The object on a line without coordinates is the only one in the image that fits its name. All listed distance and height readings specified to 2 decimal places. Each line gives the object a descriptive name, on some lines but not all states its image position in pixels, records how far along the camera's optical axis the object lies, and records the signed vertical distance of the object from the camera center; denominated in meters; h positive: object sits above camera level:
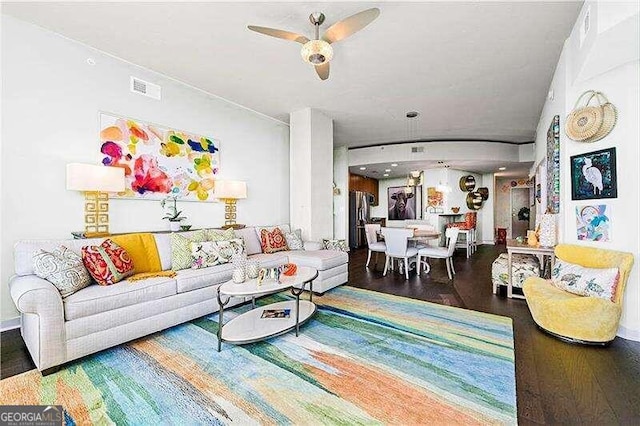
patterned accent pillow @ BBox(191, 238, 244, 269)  3.17 -0.45
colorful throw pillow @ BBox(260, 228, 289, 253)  4.30 -0.43
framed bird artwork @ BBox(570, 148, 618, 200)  2.54 +0.33
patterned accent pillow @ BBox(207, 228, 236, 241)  3.54 -0.27
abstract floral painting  3.23 +0.73
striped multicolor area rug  1.58 -1.12
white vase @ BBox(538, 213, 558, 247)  3.40 -0.25
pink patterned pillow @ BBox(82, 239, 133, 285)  2.43 -0.42
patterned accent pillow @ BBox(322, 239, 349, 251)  4.57 -0.53
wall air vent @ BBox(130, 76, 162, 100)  3.40 +1.58
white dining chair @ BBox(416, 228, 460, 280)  4.80 -0.69
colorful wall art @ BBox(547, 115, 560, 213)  3.30 +0.55
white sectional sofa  1.93 -0.75
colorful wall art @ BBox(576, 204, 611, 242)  2.59 -0.12
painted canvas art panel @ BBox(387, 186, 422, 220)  9.07 +0.33
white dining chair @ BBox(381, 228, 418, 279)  4.72 -0.55
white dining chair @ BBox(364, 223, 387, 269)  5.43 -0.54
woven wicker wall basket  2.53 +0.85
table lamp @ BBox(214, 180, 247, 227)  4.14 +0.30
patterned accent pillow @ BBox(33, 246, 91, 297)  2.13 -0.43
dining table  5.02 -0.44
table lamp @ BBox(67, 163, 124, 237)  2.70 +0.28
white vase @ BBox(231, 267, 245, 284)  2.54 -0.56
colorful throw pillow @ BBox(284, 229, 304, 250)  4.55 -0.45
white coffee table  2.30 -1.01
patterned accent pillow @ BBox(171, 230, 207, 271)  3.09 -0.42
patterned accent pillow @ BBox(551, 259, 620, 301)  2.35 -0.63
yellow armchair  2.28 -0.83
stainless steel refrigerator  8.30 -0.12
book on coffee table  2.76 -1.01
